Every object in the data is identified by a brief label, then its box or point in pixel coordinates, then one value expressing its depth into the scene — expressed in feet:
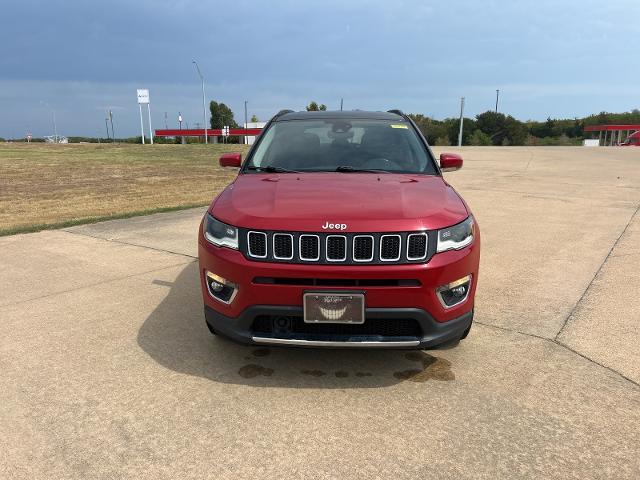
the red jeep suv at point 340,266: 8.82
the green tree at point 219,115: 307.37
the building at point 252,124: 339.87
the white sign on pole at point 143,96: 231.09
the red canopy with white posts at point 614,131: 201.46
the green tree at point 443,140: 236.02
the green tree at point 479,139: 249.53
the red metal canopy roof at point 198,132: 278.30
